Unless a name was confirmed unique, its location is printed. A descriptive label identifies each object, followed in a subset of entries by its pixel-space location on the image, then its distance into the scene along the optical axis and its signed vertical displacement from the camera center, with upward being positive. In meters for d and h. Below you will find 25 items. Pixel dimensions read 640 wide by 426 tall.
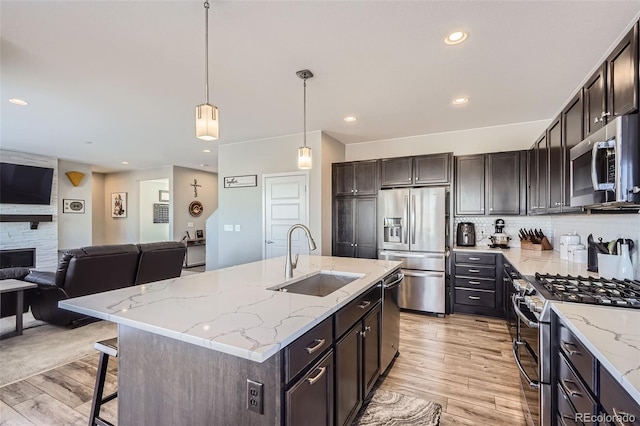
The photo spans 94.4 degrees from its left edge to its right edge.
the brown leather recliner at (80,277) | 3.34 -0.75
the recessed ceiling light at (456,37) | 2.14 +1.31
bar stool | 1.71 -1.02
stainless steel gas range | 1.64 -0.59
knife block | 3.91 -0.40
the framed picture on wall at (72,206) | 7.13 +0.19
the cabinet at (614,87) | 1.61 +0.80
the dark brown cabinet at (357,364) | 1.65 -0.95
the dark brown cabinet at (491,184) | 4.07 +0.44
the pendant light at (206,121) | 1.79 +0.56
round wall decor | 8.40 +0.17
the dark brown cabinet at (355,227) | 4.70 -0.20
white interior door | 4.85 +0.06
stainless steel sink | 2.31 -0.56
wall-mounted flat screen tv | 6.02 +0.63
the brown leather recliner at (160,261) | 3.97 -0.66
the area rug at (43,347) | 2.67 -1.39
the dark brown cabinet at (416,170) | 4.29 +0.67
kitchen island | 1.14 -0.57
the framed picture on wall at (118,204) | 8.78 +0.30
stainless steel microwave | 1.46 +0.27
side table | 3.28 -0.95
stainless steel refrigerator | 4.08 -0.36
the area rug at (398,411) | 2.00 -1.40
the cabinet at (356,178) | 4.73 +0.60
